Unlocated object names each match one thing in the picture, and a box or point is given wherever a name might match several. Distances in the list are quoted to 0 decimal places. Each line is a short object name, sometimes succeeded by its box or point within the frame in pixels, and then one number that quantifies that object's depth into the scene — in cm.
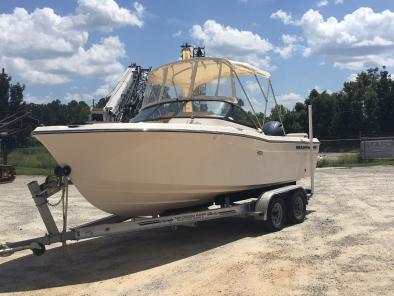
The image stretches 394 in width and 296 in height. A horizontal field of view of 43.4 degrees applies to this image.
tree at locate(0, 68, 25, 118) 5188
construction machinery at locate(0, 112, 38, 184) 1898
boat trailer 625
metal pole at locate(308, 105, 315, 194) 1010
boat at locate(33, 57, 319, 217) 626
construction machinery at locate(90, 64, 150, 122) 2240
